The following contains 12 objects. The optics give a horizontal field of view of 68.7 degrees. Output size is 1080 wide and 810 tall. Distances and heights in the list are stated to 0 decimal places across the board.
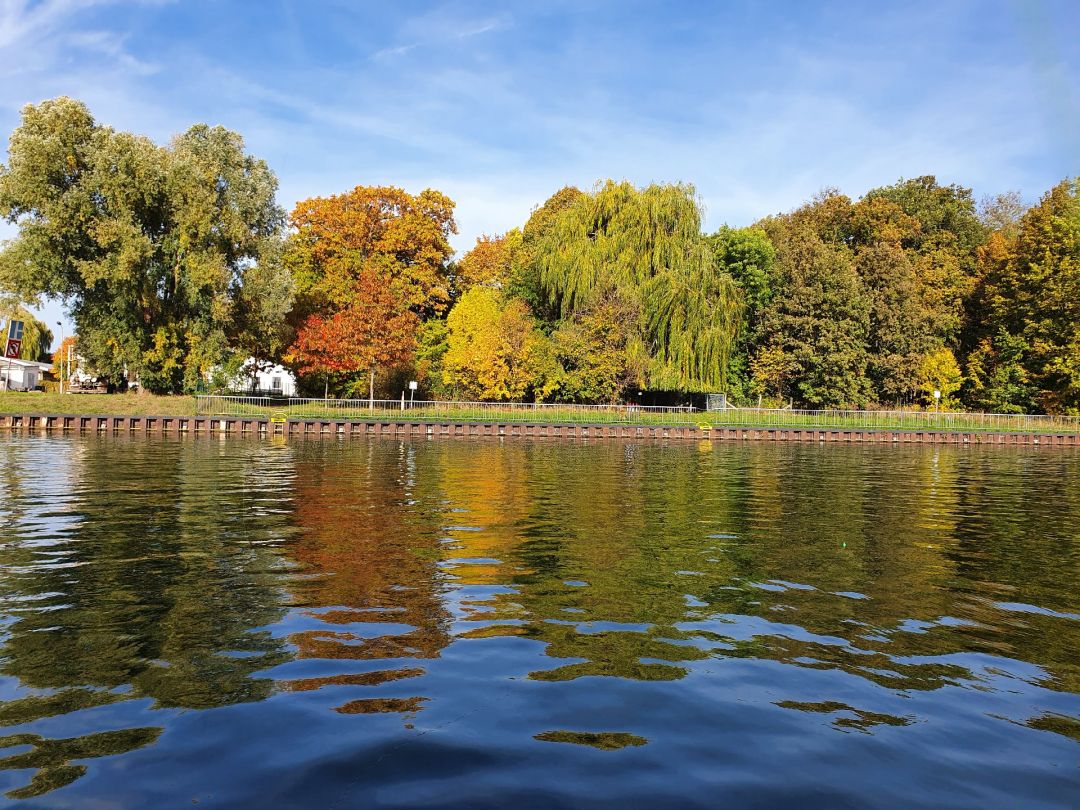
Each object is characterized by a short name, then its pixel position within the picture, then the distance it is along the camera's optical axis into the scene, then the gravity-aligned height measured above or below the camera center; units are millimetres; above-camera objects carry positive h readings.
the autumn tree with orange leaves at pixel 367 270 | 58344 +11230
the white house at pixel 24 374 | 83538 +3395
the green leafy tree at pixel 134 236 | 48906 +11043
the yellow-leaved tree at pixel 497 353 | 58156 +3934
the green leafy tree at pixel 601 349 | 56906 +4208
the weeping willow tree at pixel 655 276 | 56750 +9589
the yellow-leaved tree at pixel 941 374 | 70000 +3118
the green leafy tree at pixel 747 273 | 67250 +11548
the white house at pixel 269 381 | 70500 +2650
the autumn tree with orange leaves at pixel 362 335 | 57469 +5222
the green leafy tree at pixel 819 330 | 64500 +6485
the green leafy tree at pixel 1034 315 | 66250 +8296
